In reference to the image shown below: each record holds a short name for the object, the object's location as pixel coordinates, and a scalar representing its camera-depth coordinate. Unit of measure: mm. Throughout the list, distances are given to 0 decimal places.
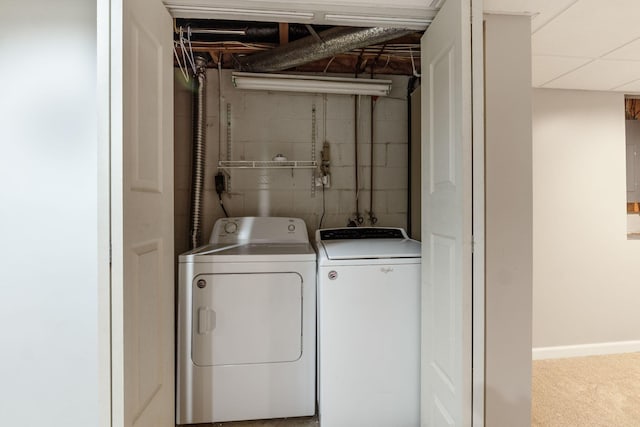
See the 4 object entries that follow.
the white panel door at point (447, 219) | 1123
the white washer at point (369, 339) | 1621
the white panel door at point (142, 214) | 996
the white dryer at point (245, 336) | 1636
